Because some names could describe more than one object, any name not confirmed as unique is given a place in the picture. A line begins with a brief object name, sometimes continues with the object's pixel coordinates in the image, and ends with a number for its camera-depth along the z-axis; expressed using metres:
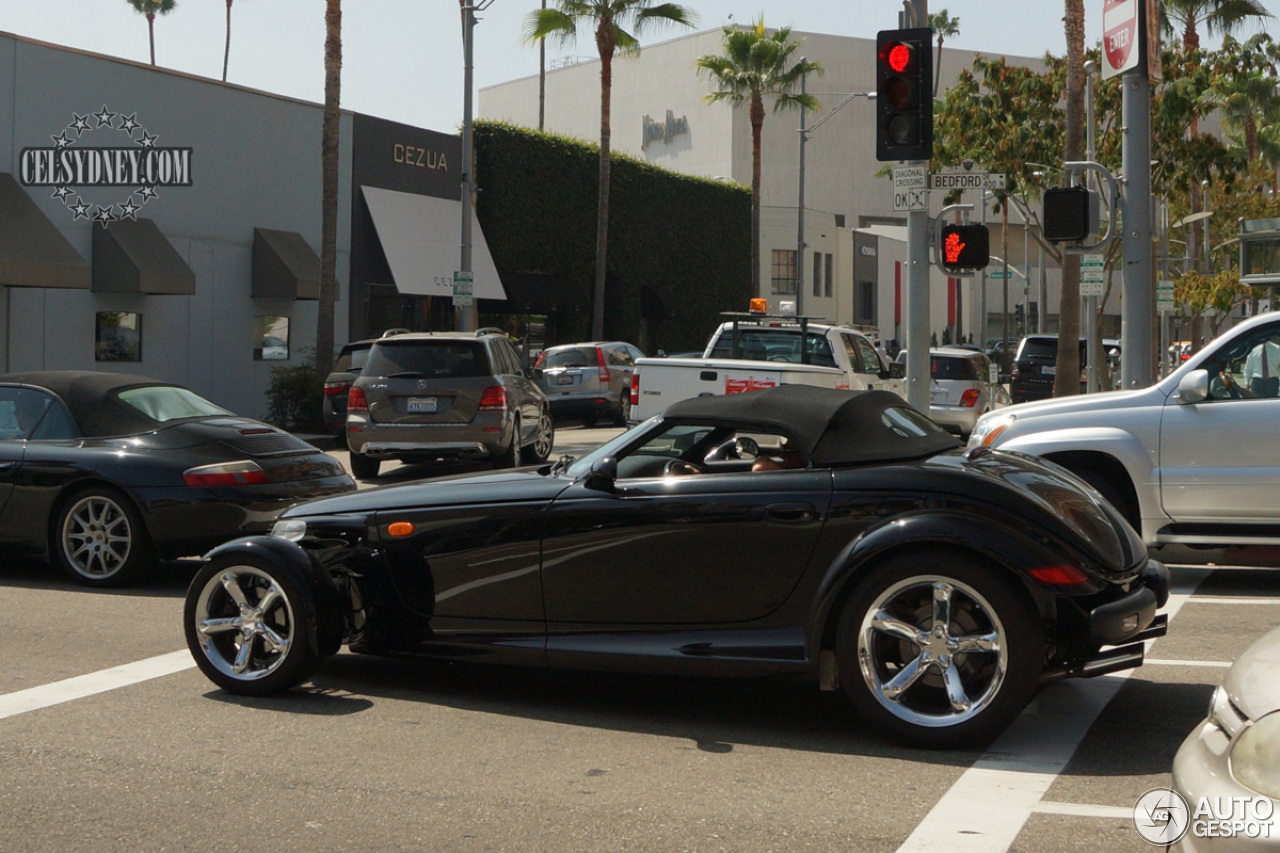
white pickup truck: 16.14
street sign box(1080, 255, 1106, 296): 27.45
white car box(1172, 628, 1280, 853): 2.98
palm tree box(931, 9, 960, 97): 87.94
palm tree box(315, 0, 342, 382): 26.92
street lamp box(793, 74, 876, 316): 53.38
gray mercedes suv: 16.84
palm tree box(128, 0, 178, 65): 90.00
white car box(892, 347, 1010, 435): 23.80
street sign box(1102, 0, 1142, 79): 14.02
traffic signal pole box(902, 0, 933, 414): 12.55
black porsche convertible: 9.16
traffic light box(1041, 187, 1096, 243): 13.19
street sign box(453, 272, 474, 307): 28.81
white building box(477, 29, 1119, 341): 77.12
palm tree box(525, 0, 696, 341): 38.16
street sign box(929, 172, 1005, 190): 12.78
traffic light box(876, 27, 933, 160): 11.82
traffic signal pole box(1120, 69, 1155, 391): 13.98
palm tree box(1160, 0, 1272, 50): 42.31
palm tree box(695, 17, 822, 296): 49.47
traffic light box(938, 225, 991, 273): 11.94
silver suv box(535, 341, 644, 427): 28.77
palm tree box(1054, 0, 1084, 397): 27.72
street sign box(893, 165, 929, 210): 12.30
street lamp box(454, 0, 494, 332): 29.61
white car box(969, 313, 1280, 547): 9.05
